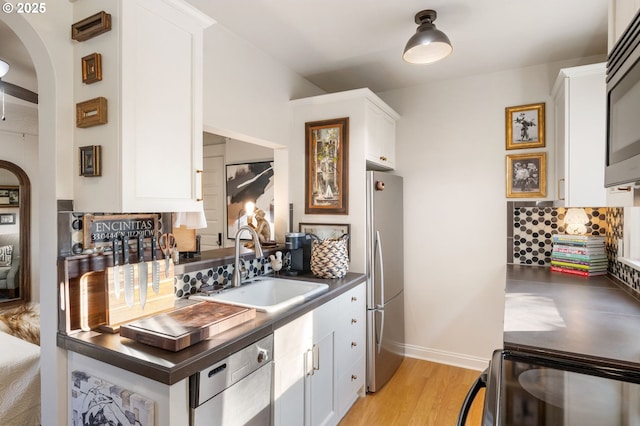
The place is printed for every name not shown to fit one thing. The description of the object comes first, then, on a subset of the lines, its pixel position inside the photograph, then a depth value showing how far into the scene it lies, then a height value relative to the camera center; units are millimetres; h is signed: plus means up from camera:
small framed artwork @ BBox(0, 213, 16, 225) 3273 -71
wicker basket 2410 -343
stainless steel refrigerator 2586 -546
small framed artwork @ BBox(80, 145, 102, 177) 1361 +197
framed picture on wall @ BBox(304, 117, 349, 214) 2658 +336
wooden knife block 1435 -399
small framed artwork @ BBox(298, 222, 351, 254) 2670 -151
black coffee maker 2613 -330
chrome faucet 2039 -279
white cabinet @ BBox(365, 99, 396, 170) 2677 +598
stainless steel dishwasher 1217 -686
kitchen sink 1891 -487
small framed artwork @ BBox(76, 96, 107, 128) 1343 +386
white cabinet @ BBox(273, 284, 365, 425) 1662 -851
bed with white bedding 1895 -980
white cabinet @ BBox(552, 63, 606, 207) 2174 +466
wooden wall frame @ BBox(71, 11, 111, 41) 1320 +717
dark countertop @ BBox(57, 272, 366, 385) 1144 -500
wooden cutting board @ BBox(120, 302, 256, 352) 1256 -447
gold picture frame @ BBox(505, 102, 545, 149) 2746 +666
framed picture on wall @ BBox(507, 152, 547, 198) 2740 +272
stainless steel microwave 830 +263
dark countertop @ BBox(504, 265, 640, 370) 1199 -476
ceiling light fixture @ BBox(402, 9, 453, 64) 1925 +921
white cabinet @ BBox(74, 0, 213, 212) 1323 +419
